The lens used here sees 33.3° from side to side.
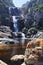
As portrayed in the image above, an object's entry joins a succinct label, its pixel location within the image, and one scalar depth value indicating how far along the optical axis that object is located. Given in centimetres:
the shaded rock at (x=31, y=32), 5113
